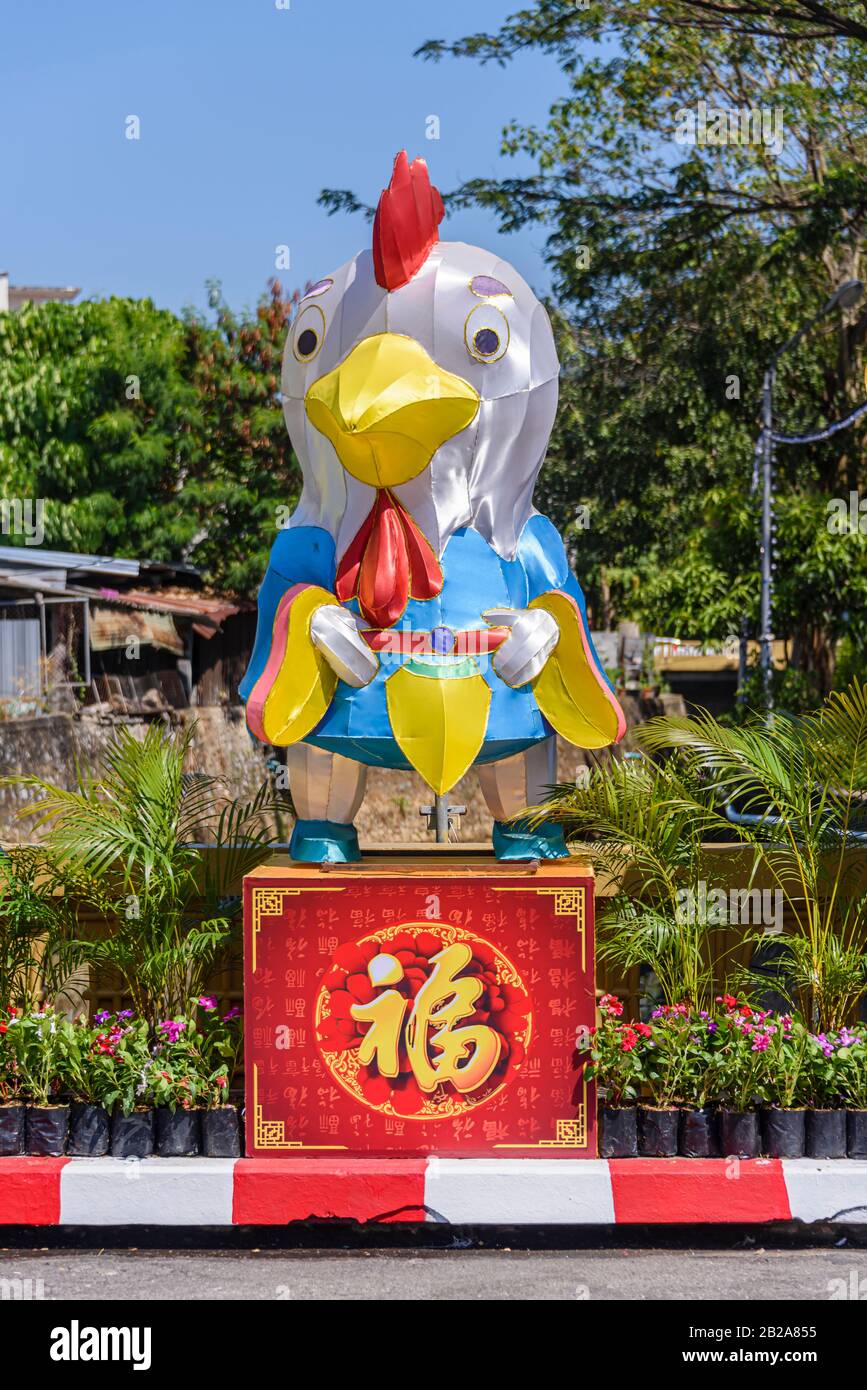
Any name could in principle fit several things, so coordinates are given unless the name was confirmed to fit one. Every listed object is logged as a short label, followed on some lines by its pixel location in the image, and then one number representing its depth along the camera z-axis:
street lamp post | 15.23
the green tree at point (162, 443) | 23.92
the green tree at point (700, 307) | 13.59
